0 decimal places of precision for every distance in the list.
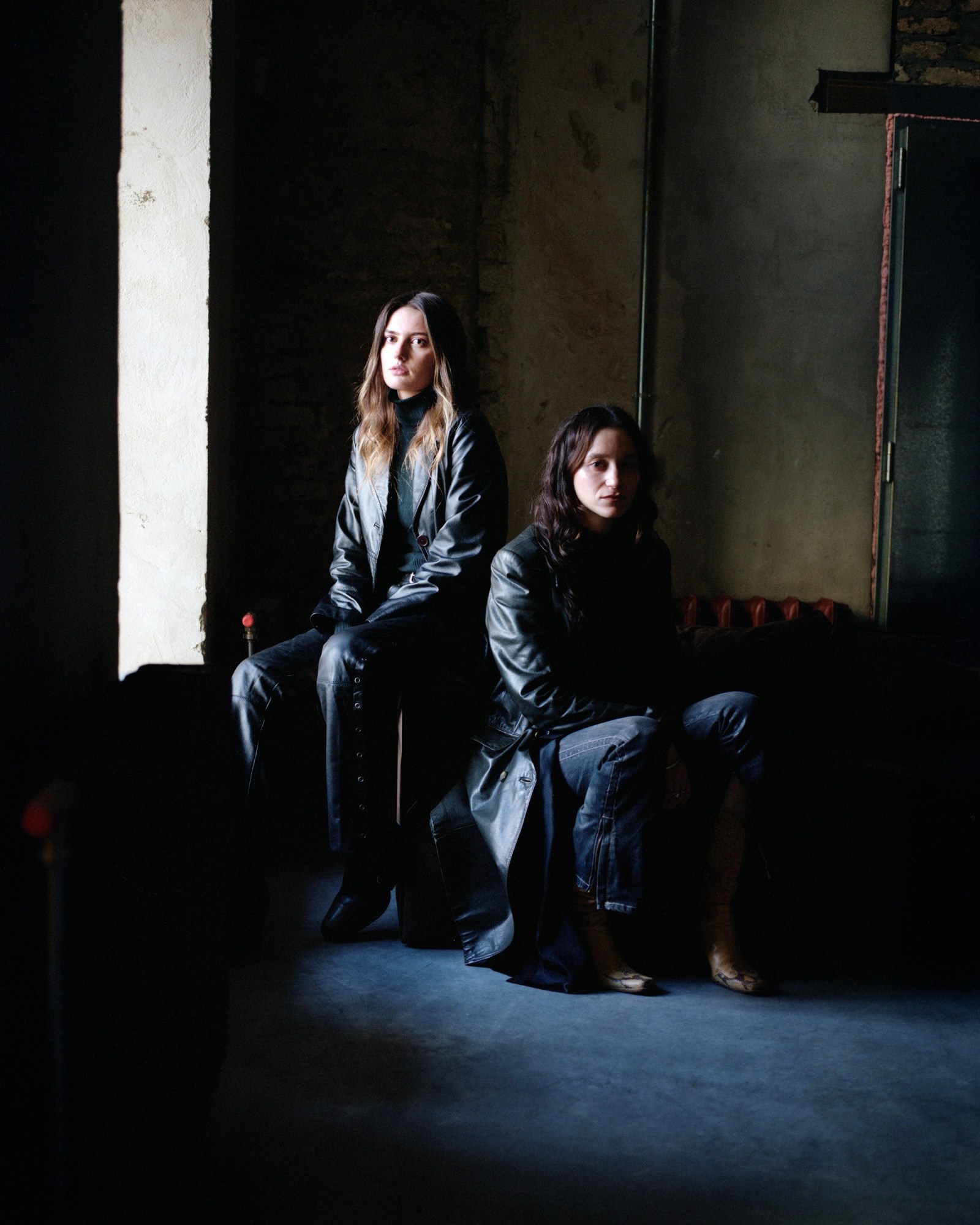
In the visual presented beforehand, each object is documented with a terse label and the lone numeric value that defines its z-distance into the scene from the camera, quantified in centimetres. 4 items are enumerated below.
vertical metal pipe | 437
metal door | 439
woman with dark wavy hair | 239
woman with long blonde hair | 260
